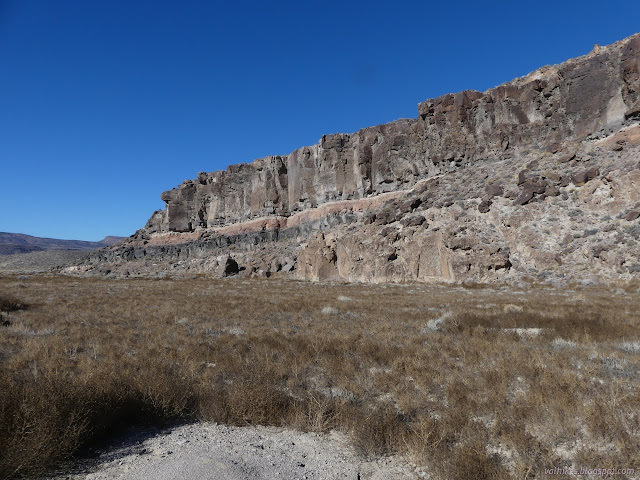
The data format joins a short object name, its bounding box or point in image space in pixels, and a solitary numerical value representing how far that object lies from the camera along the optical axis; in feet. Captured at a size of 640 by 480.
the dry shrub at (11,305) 46.32
